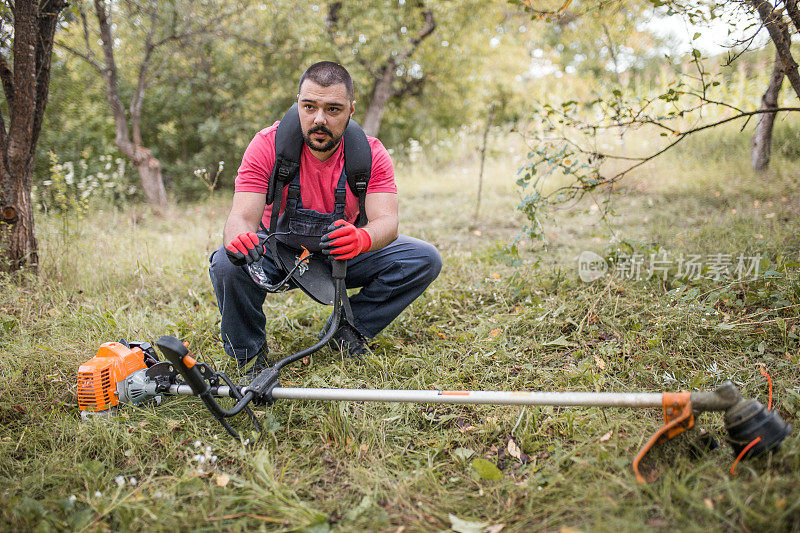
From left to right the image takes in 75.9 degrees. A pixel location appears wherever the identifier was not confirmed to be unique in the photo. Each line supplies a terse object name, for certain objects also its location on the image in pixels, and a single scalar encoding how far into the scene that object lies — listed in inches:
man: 108.9
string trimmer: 71.3
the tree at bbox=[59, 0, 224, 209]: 277.7
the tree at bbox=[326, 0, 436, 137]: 370.9
